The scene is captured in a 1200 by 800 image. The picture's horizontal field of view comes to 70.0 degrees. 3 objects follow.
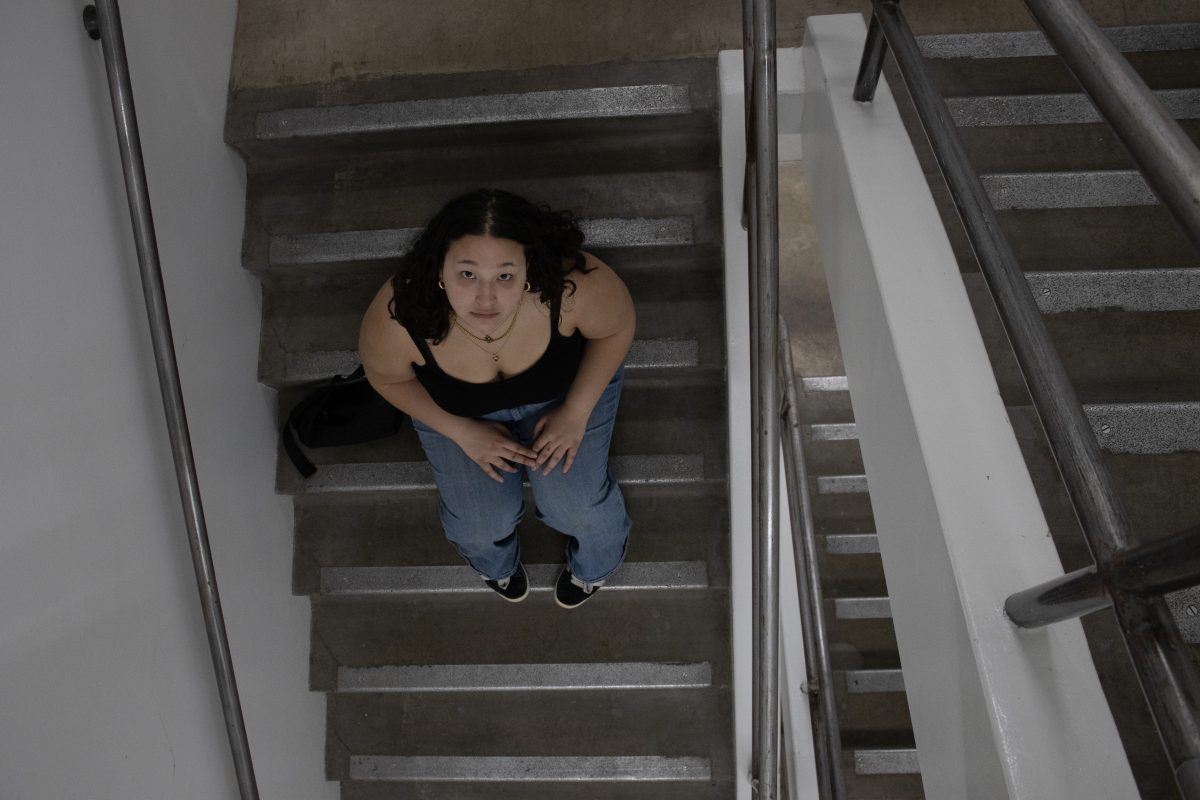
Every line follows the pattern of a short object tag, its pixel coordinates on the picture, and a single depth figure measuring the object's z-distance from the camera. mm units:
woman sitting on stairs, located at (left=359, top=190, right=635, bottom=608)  1707
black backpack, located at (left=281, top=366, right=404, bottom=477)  2307
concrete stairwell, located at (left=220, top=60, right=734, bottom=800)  2307
